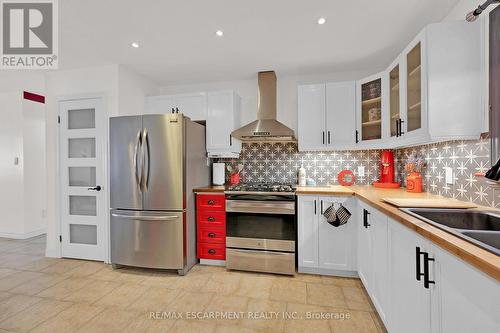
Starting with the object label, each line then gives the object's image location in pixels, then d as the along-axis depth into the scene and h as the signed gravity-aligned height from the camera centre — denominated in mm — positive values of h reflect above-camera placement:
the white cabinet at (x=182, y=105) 3205 +866
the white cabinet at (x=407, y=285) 1108 -653
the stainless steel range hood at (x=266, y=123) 2859 +538
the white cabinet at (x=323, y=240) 2453 -811
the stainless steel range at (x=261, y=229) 2545 -730
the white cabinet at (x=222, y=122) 3127 +588
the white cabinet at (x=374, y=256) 1622 -741
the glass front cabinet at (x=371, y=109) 2508 +637
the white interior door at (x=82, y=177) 2938 -142
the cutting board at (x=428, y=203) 1519 -273
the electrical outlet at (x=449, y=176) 1882 -100
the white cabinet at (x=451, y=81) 1512 +560
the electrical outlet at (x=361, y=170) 3084 -75
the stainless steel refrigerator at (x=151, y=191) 2568 -288
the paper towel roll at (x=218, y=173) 3279 -109
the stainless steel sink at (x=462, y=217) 1326 -324
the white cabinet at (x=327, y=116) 2844 +617
